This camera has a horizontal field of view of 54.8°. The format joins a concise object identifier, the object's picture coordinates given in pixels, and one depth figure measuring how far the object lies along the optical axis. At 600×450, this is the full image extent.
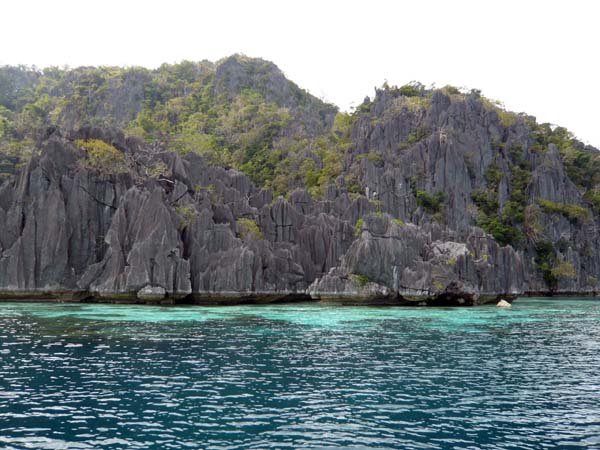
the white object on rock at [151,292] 61.12
